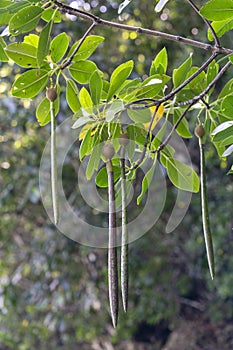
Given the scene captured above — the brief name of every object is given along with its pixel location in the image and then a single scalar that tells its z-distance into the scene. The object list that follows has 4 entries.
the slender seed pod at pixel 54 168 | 0.96
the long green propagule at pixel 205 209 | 1.00
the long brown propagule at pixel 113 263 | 0.94
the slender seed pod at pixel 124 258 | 0.95
